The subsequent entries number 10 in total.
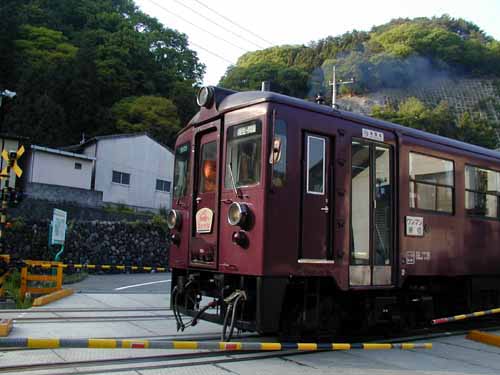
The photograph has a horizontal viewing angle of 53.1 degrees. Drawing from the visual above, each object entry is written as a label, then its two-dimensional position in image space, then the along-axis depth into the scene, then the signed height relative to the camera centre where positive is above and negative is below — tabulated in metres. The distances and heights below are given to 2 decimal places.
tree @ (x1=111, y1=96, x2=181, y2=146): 46.56 +12.30
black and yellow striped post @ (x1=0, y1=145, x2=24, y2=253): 11.45 +1.55
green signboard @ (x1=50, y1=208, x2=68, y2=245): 13.99 +0.47
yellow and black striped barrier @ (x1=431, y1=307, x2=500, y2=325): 8.04 -0.91
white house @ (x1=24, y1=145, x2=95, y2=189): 29.77 +4.70
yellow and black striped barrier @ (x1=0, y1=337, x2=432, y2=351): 4.18 -1.04
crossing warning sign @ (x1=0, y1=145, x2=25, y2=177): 11.66 +1.88
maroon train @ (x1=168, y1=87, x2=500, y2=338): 6.14 +0.52
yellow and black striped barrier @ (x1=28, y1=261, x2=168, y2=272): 19.64 -0.86
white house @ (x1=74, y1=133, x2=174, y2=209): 34.69 +5.65
